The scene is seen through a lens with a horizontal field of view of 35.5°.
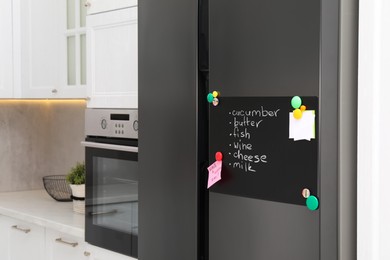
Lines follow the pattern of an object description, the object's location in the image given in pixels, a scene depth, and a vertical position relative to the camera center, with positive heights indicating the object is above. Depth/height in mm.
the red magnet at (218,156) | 1595 -128
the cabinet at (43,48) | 3051 +313
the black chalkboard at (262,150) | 1406 -105
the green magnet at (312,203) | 1371 -215
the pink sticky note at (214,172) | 1592 -172
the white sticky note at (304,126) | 1381 -44
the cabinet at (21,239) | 2938 -664
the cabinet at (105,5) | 2320 +401
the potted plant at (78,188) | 3027 -406
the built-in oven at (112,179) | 2270 -283
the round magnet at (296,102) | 1395 +12
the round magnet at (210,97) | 1620 +27
